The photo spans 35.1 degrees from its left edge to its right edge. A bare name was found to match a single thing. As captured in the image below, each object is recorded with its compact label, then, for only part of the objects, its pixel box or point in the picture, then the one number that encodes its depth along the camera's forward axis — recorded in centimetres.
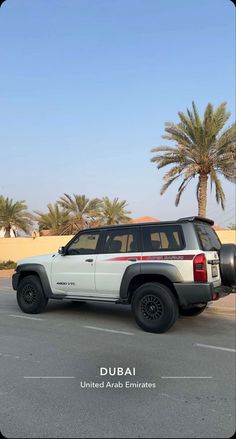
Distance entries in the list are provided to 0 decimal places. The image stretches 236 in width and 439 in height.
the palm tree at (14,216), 3066
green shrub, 2131
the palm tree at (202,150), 1858
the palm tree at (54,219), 3086
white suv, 615
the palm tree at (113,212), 3160
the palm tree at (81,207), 3080
